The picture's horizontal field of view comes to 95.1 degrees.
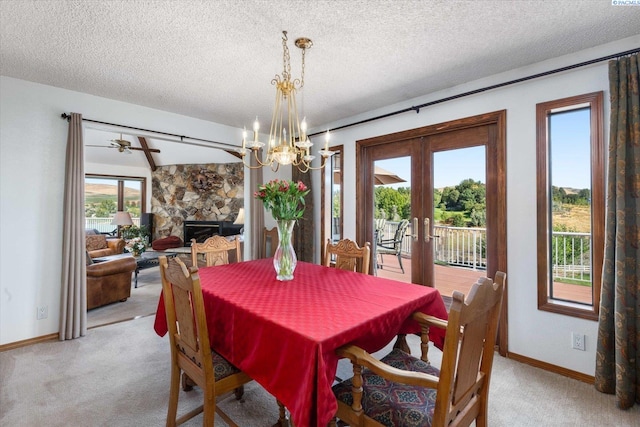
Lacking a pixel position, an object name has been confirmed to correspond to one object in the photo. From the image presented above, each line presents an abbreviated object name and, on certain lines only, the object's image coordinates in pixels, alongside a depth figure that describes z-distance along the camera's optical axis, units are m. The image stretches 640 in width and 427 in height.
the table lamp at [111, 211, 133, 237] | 6.67
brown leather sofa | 3.62
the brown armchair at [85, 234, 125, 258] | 5.95
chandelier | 2.07
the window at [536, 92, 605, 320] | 2.35
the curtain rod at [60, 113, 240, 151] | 3.00
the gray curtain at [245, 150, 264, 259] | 4.49
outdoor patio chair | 3.54
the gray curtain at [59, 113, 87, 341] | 2.93
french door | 2.81
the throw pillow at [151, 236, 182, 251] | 7.18
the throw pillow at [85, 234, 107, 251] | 6.01
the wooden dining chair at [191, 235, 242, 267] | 2.66
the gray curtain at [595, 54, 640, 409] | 1.94
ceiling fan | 5.25
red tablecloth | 1.13
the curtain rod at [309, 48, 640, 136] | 2.11
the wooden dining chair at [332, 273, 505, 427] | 1.02
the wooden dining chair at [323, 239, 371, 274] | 2.46
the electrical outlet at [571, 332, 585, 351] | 2.25
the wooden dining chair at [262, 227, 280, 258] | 4.45
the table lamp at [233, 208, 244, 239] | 6.30
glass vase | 2.03
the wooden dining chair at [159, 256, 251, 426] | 1.41
